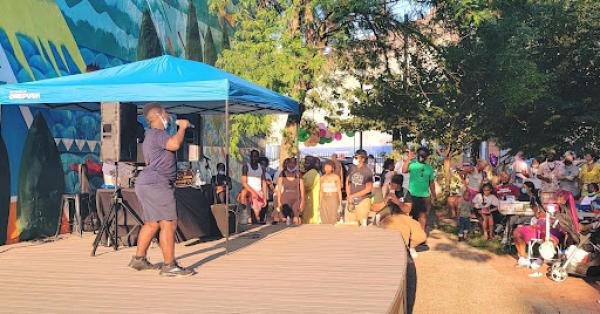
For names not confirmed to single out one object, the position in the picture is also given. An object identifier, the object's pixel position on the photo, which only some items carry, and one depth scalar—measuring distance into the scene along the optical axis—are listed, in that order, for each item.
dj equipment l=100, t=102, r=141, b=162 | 7.89
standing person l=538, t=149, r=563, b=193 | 13.98
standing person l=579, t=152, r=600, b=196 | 14.81
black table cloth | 8.38
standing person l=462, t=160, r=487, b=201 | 13.00
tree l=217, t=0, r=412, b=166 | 13.30
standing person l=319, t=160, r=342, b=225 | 11.01
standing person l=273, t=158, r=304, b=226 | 11.34
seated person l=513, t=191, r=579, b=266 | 9.28
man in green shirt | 11.44
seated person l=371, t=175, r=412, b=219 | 10.72
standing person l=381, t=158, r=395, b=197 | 11.77
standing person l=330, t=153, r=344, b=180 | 14.17
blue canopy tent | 7.94
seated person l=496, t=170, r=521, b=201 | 12.63
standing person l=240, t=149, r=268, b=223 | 11.72
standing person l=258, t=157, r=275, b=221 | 11.85
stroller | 8.79
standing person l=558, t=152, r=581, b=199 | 14.42
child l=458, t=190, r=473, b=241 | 12.53
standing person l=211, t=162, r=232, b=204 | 11.33
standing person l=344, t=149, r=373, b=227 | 10.80
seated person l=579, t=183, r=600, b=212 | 11.36
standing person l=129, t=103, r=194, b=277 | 6.25
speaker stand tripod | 7.72
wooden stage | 5.14
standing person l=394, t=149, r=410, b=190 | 13.23
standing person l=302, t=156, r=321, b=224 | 12.00
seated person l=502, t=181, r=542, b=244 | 10.18
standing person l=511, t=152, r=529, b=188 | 15.51
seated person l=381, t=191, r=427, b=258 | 10.32
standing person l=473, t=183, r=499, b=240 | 12.46
